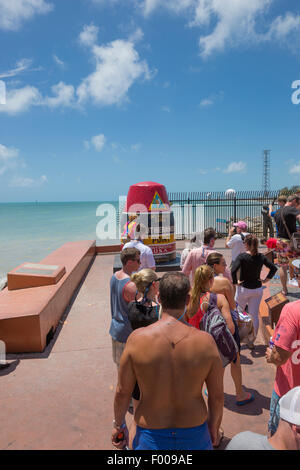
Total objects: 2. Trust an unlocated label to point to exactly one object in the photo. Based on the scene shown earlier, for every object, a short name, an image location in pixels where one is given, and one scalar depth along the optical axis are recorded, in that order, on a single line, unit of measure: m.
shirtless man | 1.77
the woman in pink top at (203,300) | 3.14
